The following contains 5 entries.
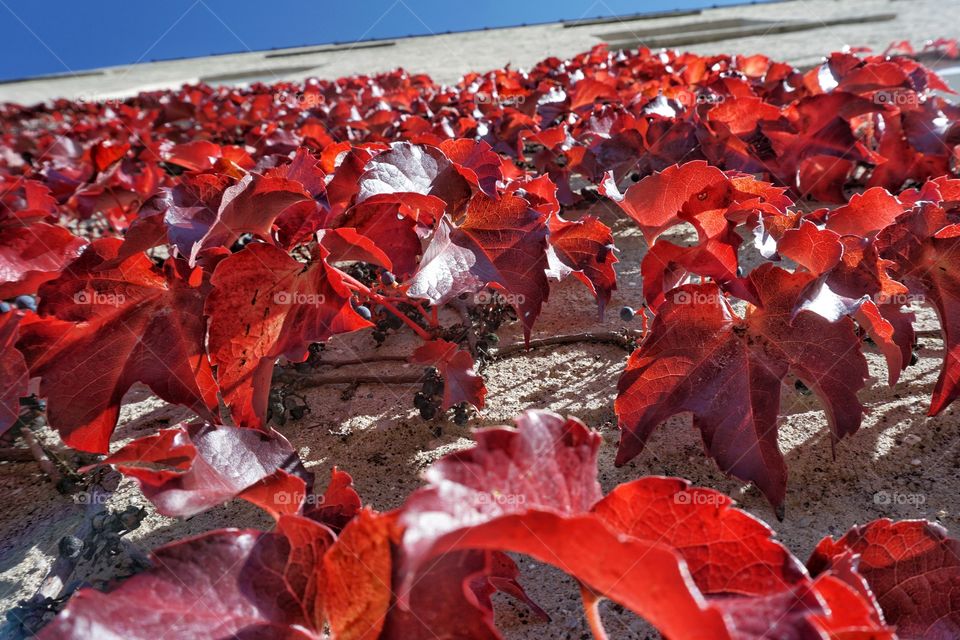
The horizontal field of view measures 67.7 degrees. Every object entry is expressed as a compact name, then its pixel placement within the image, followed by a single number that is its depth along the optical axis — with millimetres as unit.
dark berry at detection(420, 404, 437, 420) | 430
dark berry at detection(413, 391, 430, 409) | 430
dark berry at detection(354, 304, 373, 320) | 455
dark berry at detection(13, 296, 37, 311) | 571
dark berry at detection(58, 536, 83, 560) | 332
